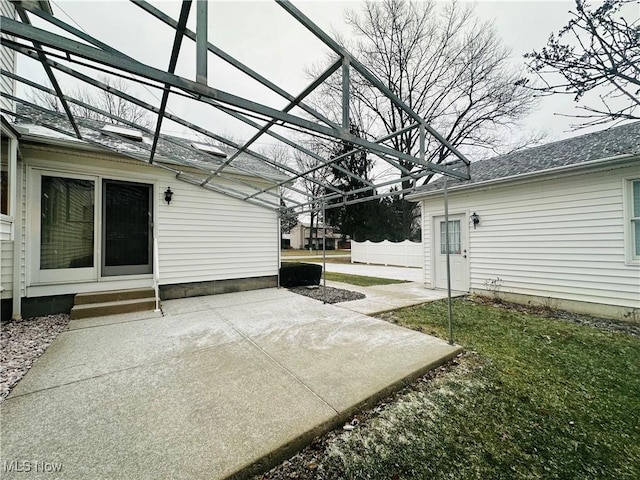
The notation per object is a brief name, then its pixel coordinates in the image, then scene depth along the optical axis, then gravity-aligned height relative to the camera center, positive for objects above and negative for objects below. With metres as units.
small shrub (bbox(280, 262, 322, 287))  7.35 -0.88
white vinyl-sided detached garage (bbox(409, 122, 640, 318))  4.59 +0.35
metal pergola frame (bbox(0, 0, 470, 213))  1.56 +1.51
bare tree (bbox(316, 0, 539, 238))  12.66 +9.06
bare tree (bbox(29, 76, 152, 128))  11.16 +7.23
